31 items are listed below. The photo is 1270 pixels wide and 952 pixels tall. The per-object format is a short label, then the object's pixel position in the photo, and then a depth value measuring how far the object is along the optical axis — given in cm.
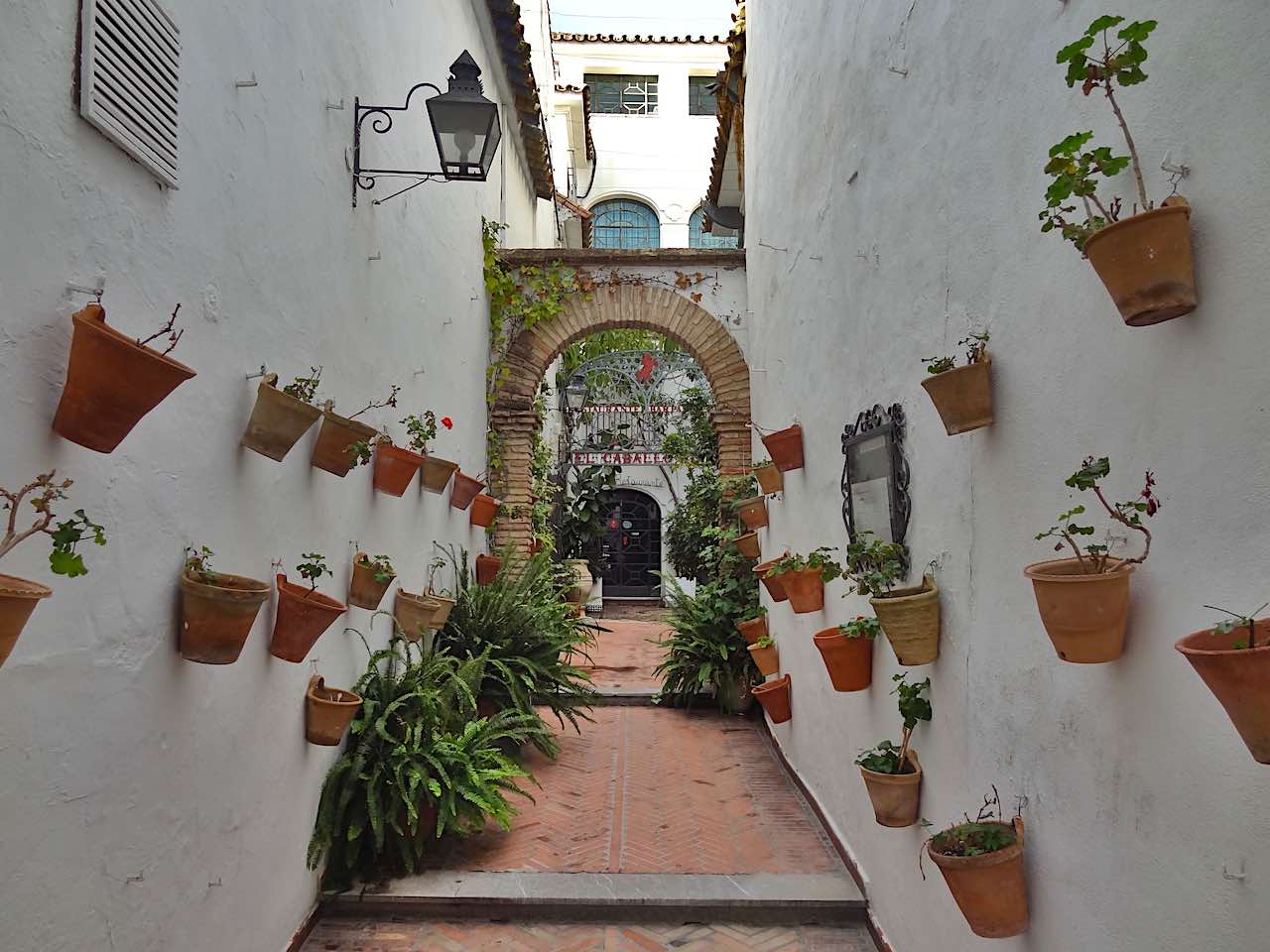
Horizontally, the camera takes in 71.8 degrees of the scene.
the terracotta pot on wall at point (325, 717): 352
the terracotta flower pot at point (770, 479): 588
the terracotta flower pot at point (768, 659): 632
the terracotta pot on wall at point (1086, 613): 158
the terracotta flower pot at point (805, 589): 450
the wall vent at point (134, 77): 198
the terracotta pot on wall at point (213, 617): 237
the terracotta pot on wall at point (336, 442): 352
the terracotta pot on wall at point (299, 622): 301
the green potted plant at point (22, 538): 140
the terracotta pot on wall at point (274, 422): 285
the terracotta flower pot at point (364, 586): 420
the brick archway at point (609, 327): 850
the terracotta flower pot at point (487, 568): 732
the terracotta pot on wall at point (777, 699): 574
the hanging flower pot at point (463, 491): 660
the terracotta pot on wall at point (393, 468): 459
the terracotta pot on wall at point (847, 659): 350
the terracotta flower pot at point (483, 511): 733
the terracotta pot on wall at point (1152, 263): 140
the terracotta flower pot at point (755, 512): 664
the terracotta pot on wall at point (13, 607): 139
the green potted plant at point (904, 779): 283
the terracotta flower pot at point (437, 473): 562
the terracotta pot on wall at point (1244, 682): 113
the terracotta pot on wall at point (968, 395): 226
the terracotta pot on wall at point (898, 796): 285
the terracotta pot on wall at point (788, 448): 522
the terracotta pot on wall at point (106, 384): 179
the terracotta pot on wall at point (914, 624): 271
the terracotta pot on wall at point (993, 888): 198
